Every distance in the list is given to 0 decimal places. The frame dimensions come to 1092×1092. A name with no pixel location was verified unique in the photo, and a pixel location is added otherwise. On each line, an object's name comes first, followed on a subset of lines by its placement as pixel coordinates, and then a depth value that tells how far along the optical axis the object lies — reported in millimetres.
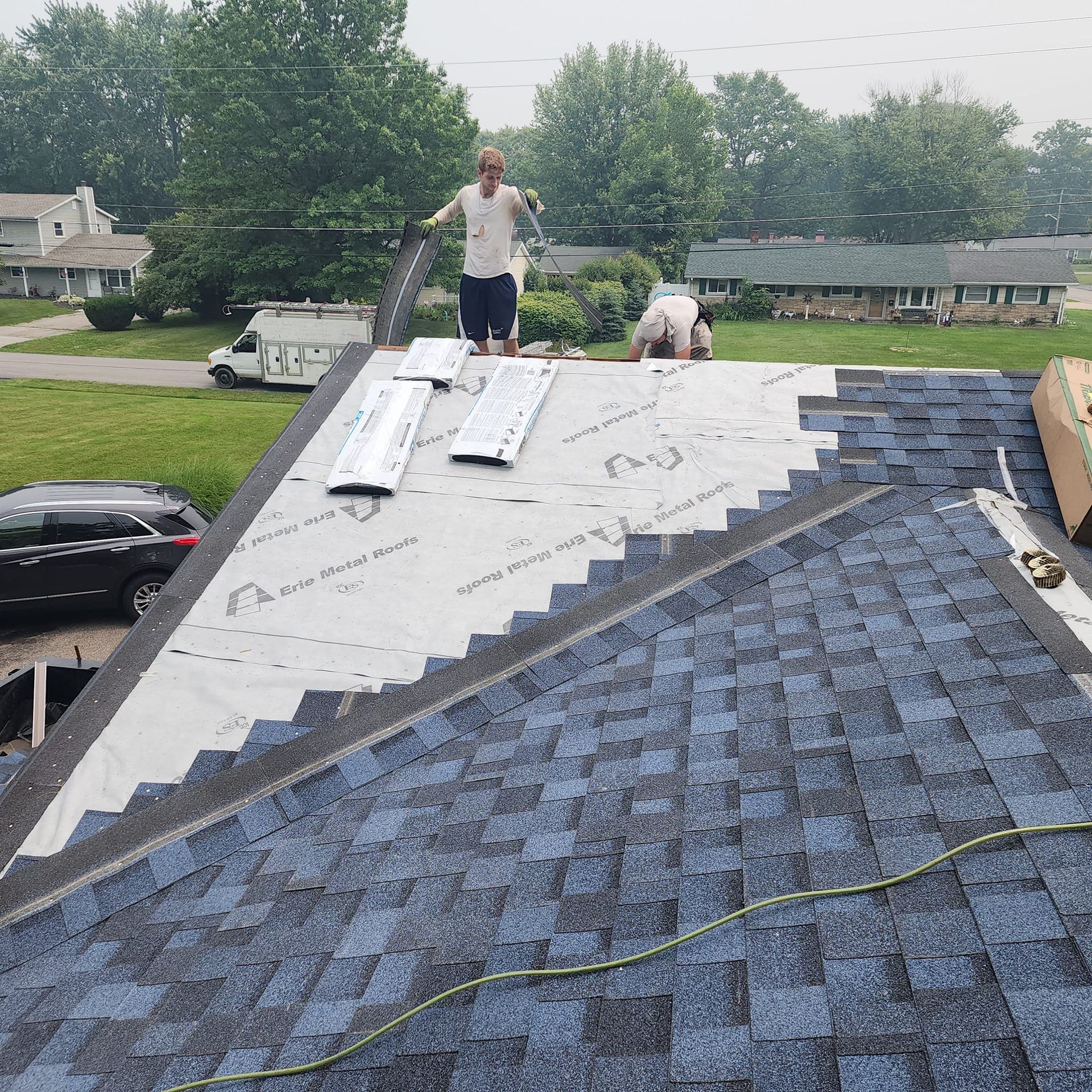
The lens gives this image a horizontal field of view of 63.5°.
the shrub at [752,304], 54594
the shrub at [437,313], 49688
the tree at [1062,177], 114438
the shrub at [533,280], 50062
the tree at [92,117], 70500
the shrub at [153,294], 46406
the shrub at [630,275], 54312
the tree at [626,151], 67375
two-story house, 57344
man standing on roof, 9016
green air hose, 2559
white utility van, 30422
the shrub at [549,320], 39812
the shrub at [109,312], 45344
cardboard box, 4996
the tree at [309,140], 40719
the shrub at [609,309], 45094
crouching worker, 9398
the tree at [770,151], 92188
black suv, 11312
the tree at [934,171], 74000
